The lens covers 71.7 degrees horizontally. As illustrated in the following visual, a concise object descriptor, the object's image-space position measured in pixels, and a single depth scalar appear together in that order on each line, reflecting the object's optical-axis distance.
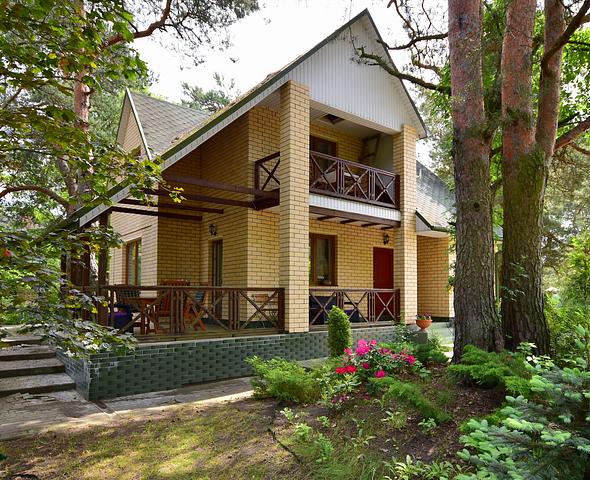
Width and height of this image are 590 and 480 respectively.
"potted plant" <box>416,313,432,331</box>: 11.68
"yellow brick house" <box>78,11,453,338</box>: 9.02
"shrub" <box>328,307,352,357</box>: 8.28
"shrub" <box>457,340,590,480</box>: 2.12
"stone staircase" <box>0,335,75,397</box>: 6.85
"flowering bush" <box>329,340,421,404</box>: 4.67
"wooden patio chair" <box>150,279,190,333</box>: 7.67
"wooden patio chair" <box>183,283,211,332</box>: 8.05
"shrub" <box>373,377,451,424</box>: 3.72
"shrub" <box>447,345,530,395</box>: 3.83
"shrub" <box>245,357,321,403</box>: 5.27
